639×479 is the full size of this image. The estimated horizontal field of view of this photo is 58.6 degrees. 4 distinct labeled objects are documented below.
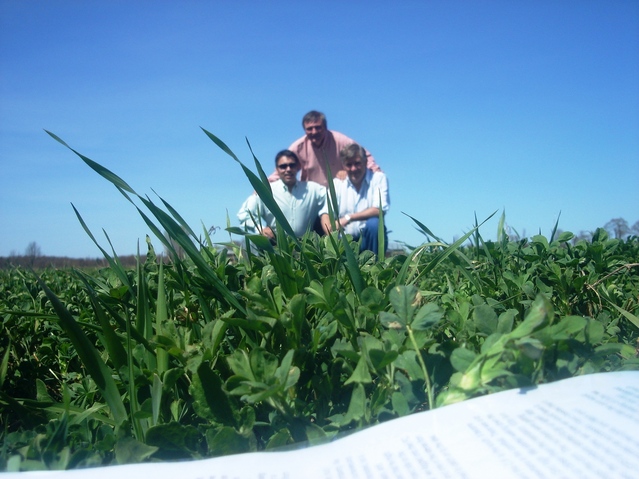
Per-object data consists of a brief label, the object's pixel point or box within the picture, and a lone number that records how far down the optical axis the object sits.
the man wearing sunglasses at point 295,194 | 5.36
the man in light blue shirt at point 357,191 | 5.76
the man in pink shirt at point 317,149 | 6.68
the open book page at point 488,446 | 0.67
